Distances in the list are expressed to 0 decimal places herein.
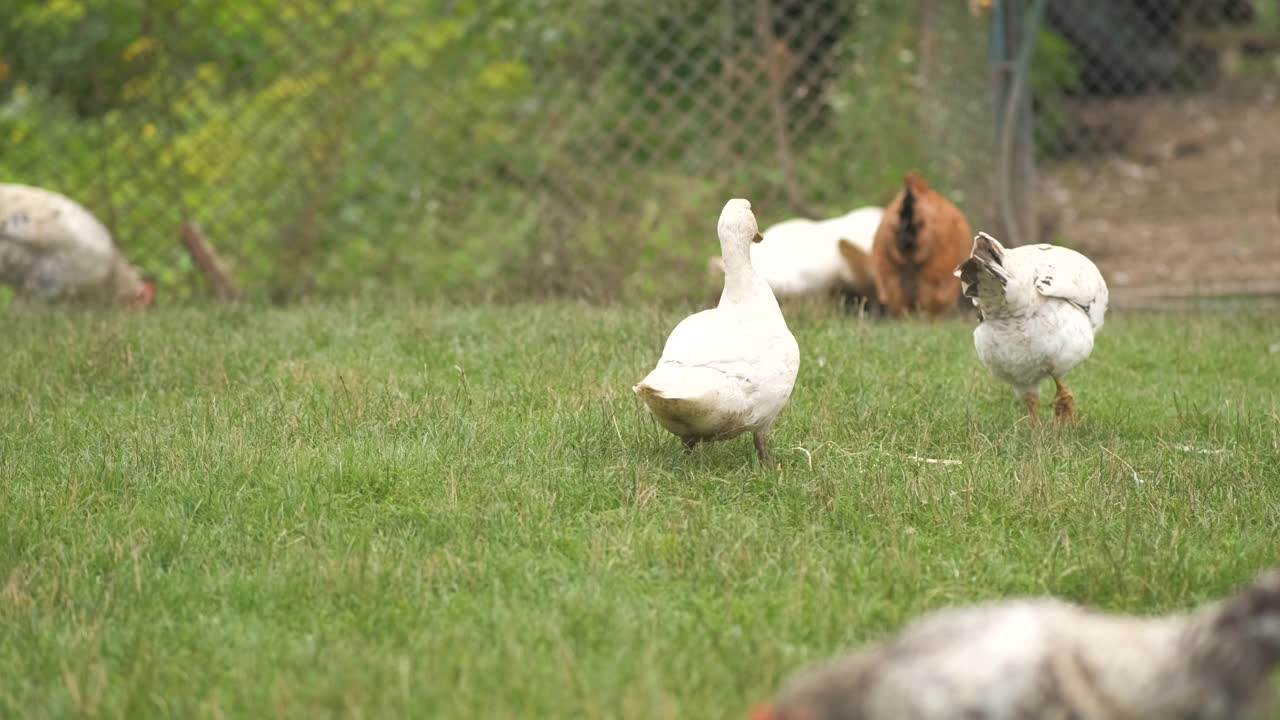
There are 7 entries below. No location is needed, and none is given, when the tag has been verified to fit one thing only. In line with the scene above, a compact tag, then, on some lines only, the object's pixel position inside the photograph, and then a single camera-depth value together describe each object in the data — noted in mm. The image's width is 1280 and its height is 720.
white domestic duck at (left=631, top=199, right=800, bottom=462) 8727
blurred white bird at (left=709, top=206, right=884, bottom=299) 16734
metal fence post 18500
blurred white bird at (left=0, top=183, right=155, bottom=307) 16703
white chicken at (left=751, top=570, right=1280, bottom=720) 4531
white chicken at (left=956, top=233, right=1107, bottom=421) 10148
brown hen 15703
